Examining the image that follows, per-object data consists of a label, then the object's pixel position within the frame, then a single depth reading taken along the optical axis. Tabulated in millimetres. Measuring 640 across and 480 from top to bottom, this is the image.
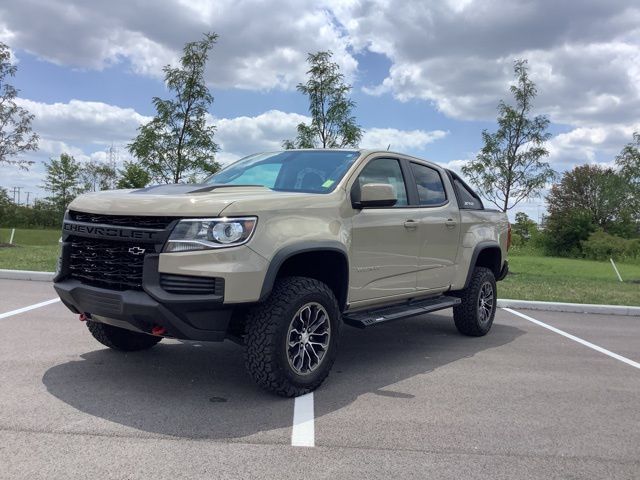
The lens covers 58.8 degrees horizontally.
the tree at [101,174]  49781
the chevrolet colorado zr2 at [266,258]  3750
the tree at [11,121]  18359
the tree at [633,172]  17594
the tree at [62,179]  41281
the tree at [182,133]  15164
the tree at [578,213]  54625
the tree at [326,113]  15094
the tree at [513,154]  16891
